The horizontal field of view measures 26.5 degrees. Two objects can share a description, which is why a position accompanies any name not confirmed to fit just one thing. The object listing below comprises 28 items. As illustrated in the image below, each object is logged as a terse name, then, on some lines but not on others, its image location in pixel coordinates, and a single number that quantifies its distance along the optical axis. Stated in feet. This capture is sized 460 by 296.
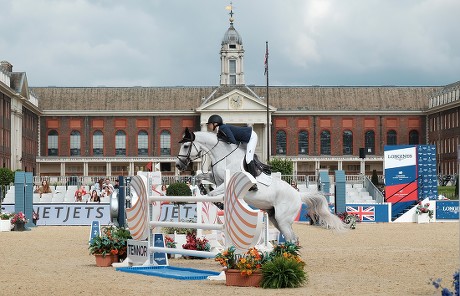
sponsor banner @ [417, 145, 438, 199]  123.95
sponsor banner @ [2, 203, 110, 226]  114.52
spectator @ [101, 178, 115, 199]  148.27
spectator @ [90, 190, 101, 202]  142.46
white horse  49.32
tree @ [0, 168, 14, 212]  180.07
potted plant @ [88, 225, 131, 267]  53.26
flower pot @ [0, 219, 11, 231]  105.29
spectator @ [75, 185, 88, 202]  154.30
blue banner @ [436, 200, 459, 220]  124.47
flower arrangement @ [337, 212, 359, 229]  101.30
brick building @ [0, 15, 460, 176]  285.43
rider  49.21
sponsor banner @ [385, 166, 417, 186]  125.65
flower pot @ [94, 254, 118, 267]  53.21
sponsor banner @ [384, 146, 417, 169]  124.88
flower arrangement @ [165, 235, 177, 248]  55.42
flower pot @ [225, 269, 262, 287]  41.32
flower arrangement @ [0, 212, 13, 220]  106.22
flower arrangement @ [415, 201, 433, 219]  122.01
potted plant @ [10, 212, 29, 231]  103.81
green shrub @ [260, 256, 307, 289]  40.68
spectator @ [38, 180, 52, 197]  164.37
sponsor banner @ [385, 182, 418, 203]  126.11
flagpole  187.28
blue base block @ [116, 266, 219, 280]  45.03
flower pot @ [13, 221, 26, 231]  104.15
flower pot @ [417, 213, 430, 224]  121.77
